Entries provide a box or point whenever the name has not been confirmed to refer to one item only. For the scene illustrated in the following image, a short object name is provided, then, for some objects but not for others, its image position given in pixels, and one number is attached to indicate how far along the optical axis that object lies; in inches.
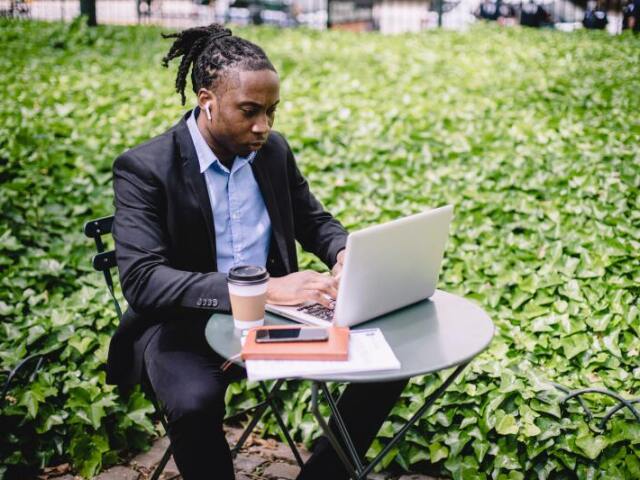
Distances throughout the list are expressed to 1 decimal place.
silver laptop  81.7
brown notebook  79.1
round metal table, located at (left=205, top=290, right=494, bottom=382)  81.3
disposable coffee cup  86.0
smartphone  81.7
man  92.2
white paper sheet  76.3
